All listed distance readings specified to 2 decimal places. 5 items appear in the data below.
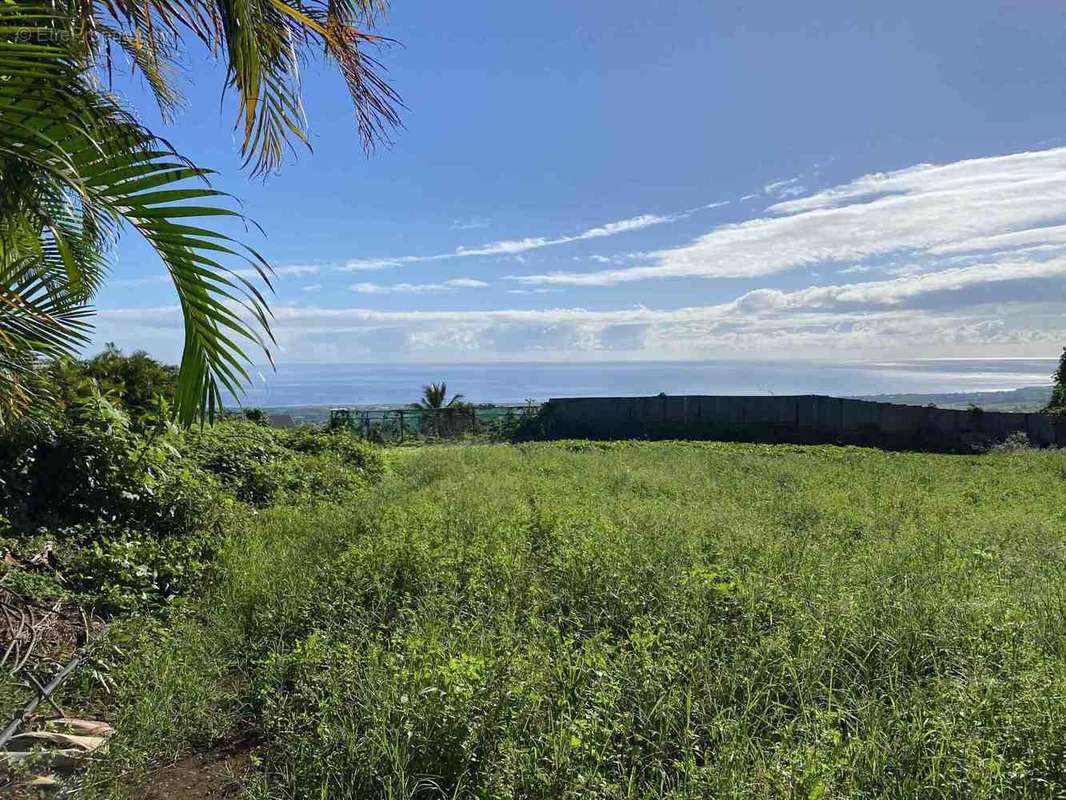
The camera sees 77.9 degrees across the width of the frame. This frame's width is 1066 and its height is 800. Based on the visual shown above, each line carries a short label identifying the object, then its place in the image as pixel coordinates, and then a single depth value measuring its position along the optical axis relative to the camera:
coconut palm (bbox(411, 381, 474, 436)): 24.06
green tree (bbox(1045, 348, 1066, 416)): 19.34
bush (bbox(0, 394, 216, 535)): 6.02
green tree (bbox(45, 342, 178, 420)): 10.16
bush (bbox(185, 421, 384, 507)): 9.57
